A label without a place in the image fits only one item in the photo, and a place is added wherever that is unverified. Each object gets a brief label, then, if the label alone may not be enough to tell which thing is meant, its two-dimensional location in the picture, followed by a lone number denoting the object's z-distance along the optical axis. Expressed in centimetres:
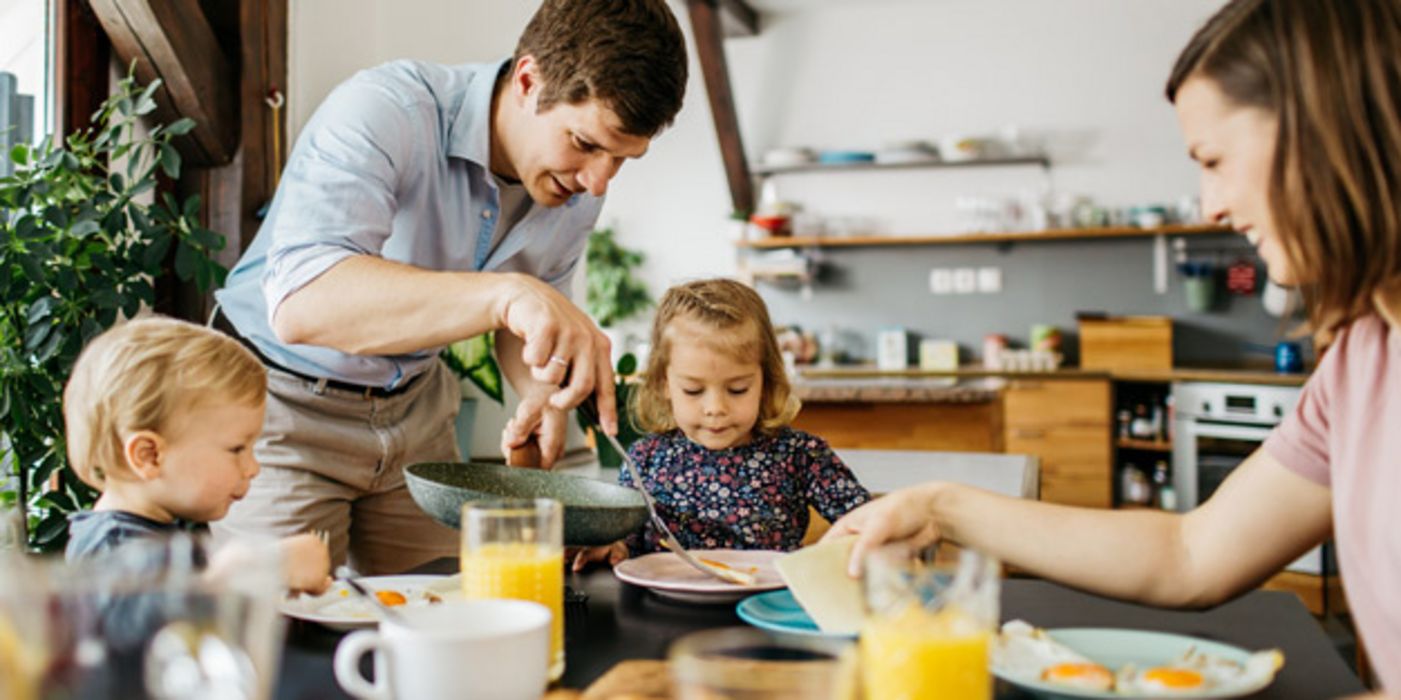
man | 143
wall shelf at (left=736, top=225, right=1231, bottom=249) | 585
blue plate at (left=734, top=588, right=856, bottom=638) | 106
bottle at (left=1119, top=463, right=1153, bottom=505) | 549
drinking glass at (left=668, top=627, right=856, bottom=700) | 58
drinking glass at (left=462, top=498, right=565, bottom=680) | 94
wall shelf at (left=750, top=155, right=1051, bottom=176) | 625
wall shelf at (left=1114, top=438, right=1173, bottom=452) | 540
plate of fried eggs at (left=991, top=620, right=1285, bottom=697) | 86
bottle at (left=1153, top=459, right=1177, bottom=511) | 548
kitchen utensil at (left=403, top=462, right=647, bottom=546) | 114
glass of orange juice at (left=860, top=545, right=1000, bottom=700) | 71
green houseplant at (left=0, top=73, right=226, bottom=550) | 198
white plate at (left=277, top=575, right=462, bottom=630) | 109
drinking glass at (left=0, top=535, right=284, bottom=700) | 56
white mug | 74
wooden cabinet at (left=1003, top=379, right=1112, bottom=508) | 548
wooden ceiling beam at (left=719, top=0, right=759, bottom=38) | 638
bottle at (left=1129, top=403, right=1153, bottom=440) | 550
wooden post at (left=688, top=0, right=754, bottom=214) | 610
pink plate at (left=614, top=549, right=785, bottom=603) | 122
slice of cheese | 103
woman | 94
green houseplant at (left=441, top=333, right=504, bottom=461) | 354
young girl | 188
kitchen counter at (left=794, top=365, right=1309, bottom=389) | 509
